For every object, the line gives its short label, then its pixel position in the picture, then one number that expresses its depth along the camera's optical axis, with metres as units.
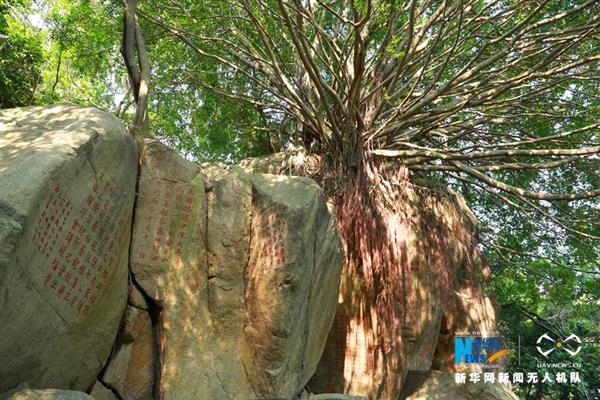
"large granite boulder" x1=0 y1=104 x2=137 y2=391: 2.86
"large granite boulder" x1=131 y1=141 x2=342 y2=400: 4.08
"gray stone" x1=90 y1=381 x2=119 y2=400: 3.71
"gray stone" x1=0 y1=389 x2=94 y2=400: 2.77
